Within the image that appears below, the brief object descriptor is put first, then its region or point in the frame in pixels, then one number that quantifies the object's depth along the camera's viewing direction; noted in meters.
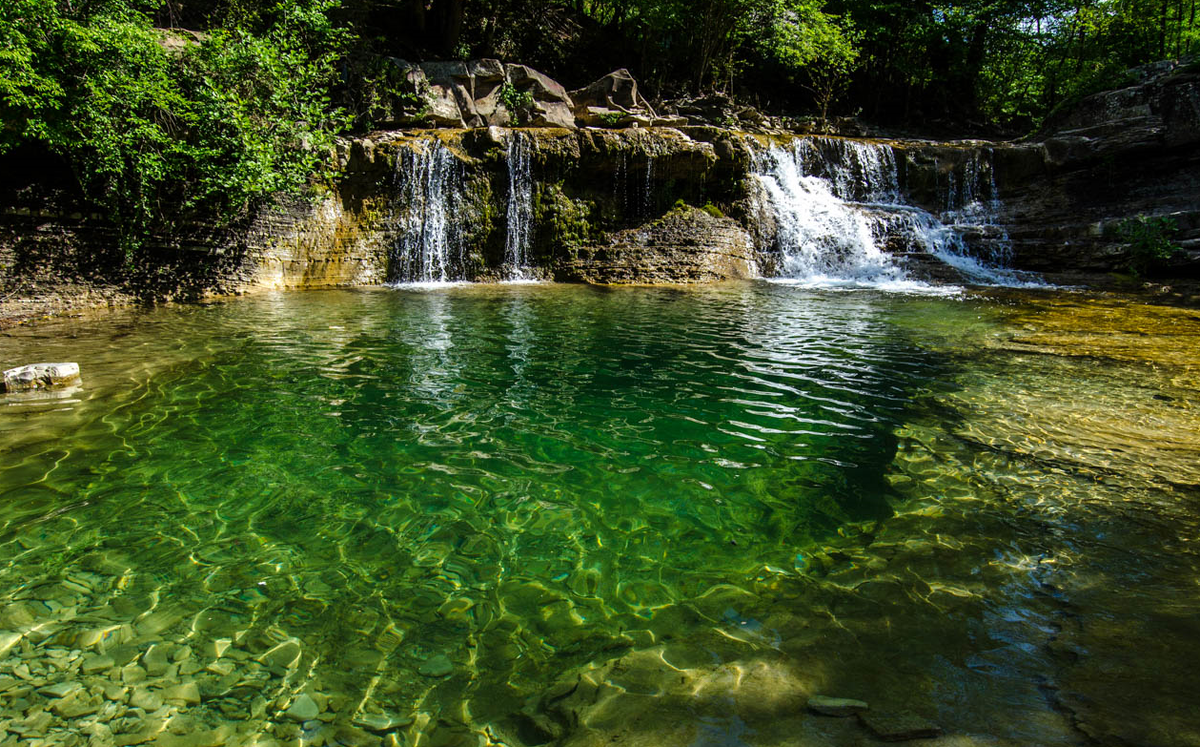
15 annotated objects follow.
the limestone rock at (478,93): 19.66
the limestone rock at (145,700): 2.11
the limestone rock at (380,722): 2.04
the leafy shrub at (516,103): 20.39
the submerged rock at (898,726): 1.88
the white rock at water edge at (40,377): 5.68
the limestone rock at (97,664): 2.29
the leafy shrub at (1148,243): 14.03
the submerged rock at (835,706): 2.01
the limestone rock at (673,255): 17.14
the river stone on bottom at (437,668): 2.30
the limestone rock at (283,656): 2.33
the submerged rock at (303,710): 2.09
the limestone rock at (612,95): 21.78
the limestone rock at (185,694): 2.15
